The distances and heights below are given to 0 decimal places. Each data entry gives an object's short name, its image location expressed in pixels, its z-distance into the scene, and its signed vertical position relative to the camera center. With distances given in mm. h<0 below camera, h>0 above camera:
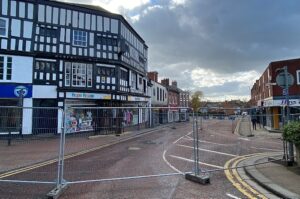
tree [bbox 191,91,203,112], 62606 +3607
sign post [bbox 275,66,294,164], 5625 +375
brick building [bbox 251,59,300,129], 16876 +1971
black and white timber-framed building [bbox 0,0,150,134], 13757 +4688
